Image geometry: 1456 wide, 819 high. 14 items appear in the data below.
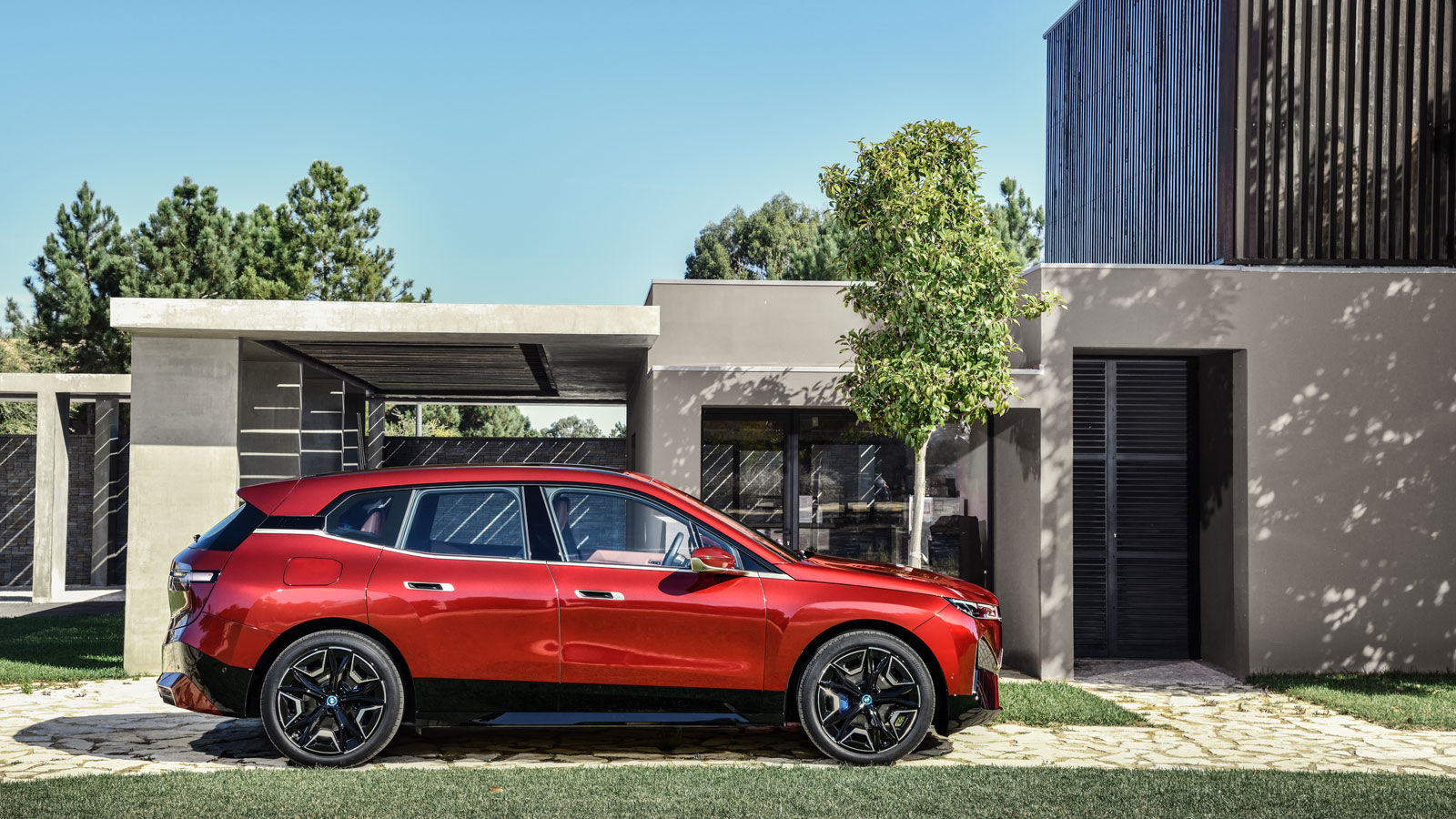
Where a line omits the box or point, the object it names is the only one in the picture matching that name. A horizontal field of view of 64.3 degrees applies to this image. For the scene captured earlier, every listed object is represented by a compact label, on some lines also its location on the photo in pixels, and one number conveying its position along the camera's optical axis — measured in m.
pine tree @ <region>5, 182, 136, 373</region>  25.31
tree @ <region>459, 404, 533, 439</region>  43.16
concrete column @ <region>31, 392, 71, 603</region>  16.89
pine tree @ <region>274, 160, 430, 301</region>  30.89
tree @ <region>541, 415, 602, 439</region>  68.24
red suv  6.18
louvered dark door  11.05
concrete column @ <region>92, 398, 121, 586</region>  19.78
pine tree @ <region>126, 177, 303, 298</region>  26.36
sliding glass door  10.57
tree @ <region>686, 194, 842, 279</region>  51.75
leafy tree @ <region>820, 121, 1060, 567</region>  8.84
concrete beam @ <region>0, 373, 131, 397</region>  16.80
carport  9.34
